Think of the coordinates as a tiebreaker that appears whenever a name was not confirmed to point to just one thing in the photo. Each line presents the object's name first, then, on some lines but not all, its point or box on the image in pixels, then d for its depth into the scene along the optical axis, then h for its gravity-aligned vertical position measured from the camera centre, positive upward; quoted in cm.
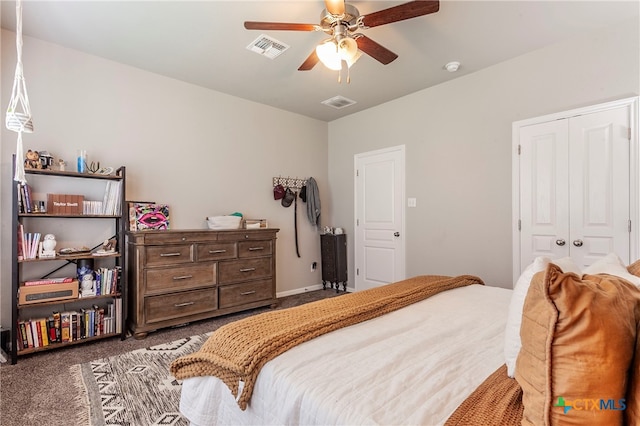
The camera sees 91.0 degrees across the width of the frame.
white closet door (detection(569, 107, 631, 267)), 259 +21
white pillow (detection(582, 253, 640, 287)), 110 -23
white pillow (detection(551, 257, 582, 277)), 118 -21
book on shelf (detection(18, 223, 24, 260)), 249 -23
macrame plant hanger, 137 +47
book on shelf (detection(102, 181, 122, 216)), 300 +12
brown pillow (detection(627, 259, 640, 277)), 134 -26
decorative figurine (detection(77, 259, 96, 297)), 278 -61
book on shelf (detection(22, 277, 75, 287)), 256 -58
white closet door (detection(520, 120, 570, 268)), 289 +19
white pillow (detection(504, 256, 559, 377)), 98 -34
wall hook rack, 457 +44
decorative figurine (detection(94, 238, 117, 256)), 300 -32
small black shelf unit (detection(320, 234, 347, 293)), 478 -73
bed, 80 -53
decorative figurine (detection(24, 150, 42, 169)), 258 +43
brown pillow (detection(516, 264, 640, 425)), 65 -31
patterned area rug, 176 -114
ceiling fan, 203 +128
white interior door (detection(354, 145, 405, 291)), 426 -9
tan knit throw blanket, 109 -50
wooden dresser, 296 -66
